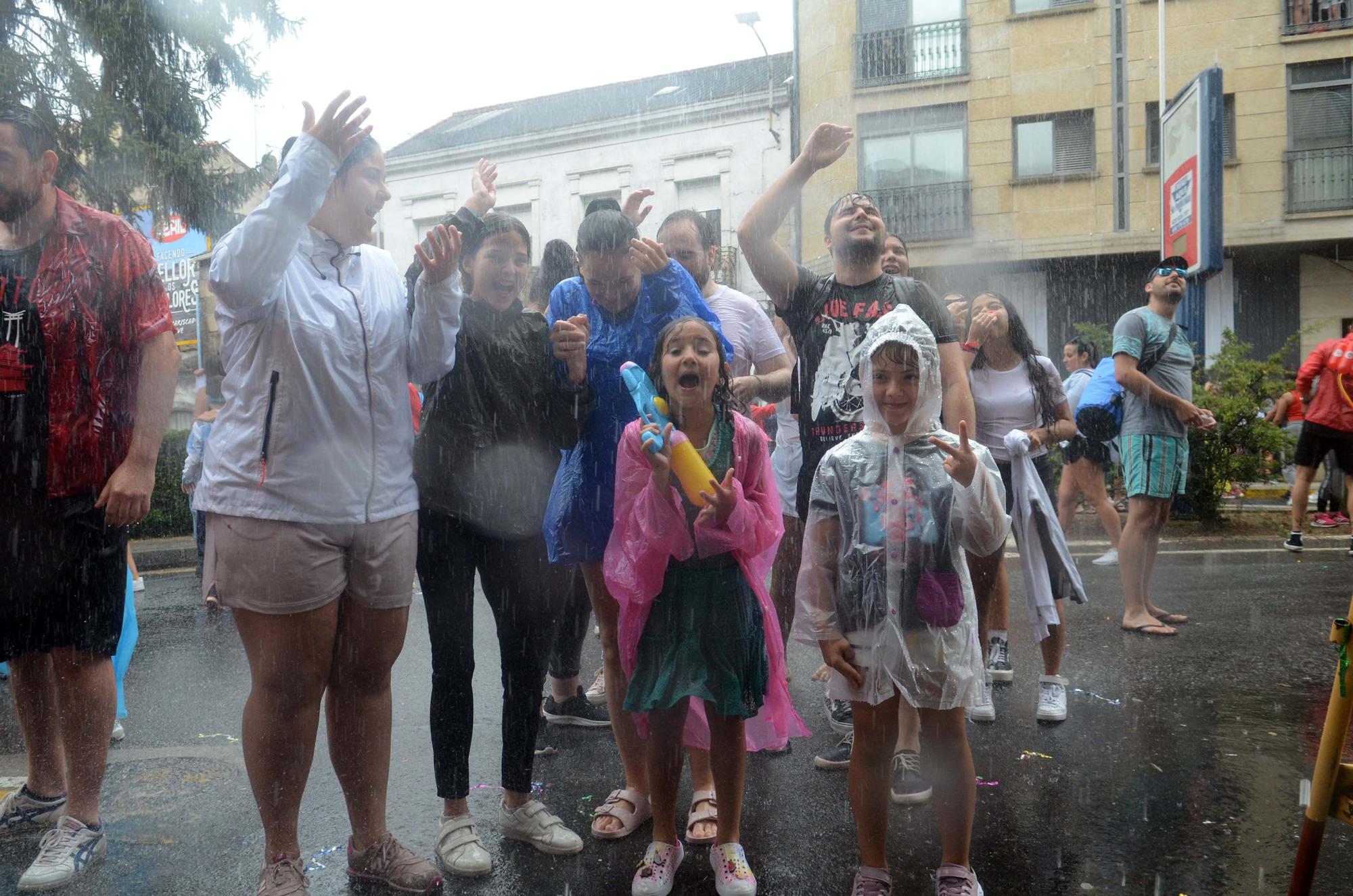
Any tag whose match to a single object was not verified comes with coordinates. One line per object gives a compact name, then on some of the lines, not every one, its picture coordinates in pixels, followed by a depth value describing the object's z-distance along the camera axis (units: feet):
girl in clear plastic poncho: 9.43
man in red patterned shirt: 10.66
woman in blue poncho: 11.39
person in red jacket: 28.32
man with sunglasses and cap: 20.15
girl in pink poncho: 10.02
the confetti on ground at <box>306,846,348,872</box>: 10.68
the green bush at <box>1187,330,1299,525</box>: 34.12
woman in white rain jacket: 8.99
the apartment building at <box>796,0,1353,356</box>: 65.62
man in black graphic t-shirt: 12.16
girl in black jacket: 10.77
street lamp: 76.95
